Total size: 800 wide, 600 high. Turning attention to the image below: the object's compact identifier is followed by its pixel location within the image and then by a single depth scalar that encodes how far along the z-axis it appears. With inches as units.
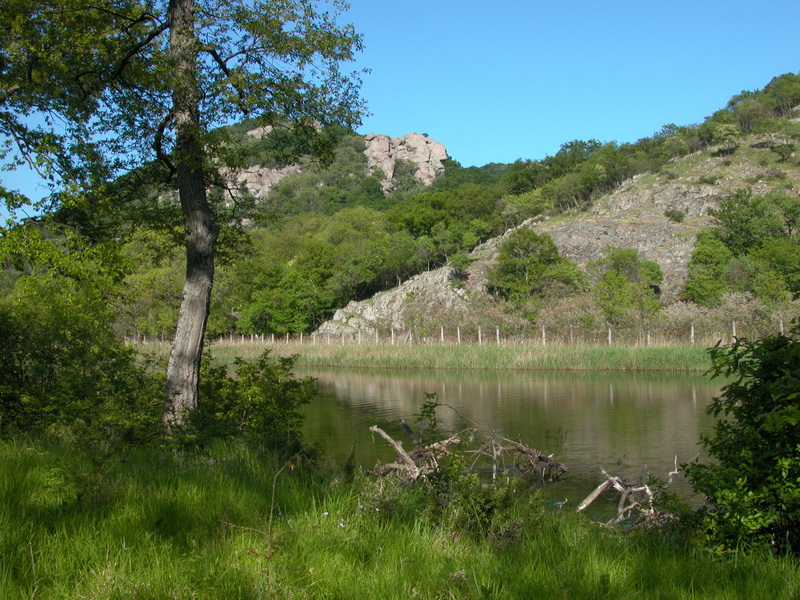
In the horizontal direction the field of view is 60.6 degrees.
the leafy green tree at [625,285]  1546.5
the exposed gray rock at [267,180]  6977.4
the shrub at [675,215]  2573.8
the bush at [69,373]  347.3
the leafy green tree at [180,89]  380.8
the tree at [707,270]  1919.3
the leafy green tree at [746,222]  2225.9
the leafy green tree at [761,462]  186.7
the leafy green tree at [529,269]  2089.1
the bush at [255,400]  362.0
